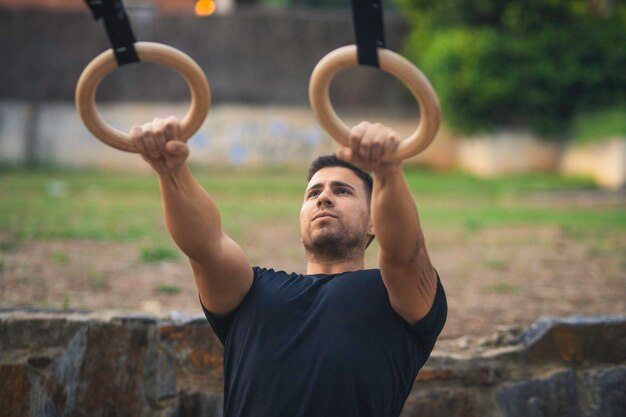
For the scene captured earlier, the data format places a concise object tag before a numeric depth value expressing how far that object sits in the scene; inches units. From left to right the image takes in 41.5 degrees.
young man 93.1
